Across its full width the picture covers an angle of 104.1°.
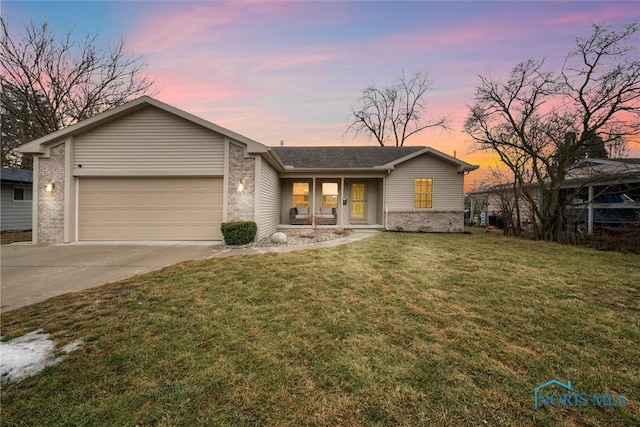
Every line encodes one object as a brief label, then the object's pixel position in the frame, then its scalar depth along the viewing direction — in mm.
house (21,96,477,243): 8188
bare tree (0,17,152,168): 12602
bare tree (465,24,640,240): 8656
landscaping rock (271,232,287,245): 8234
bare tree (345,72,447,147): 23516
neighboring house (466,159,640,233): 9227
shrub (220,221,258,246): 7668
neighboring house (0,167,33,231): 11828
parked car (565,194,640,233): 10266
